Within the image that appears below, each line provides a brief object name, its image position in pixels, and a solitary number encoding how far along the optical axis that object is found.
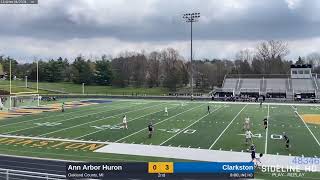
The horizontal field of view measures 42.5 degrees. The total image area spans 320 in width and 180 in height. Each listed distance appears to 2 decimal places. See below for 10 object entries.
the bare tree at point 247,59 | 126.85
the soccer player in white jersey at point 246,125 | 31.02
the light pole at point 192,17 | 65.06
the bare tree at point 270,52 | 118.38
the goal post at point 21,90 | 51.62
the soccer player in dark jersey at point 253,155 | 19.55
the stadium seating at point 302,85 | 78.38
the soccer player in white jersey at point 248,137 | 25.37
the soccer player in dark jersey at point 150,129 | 28.84
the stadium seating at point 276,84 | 81.03
